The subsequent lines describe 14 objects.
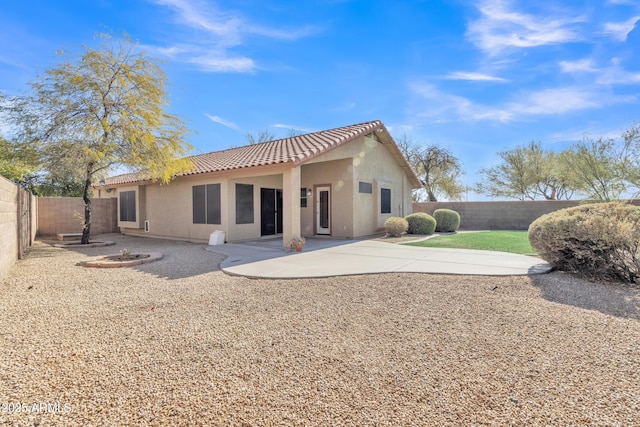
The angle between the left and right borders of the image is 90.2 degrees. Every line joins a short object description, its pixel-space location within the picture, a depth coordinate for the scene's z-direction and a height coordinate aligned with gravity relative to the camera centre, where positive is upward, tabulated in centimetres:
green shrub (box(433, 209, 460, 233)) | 1762 -59
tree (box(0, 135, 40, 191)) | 1086 +196
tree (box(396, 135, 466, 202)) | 2958 +393
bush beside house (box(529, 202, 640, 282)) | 589 -64
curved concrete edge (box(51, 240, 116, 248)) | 1195 -117
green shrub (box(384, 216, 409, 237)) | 1395 -70
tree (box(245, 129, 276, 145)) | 3284 +779
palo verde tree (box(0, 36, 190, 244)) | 1072 +350
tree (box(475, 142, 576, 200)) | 2711 +284
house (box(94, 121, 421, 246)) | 1181 +87
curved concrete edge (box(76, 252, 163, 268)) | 802 -126
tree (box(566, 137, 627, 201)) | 1711 +221
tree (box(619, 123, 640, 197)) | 1586 +260
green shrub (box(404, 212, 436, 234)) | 1542 -69
